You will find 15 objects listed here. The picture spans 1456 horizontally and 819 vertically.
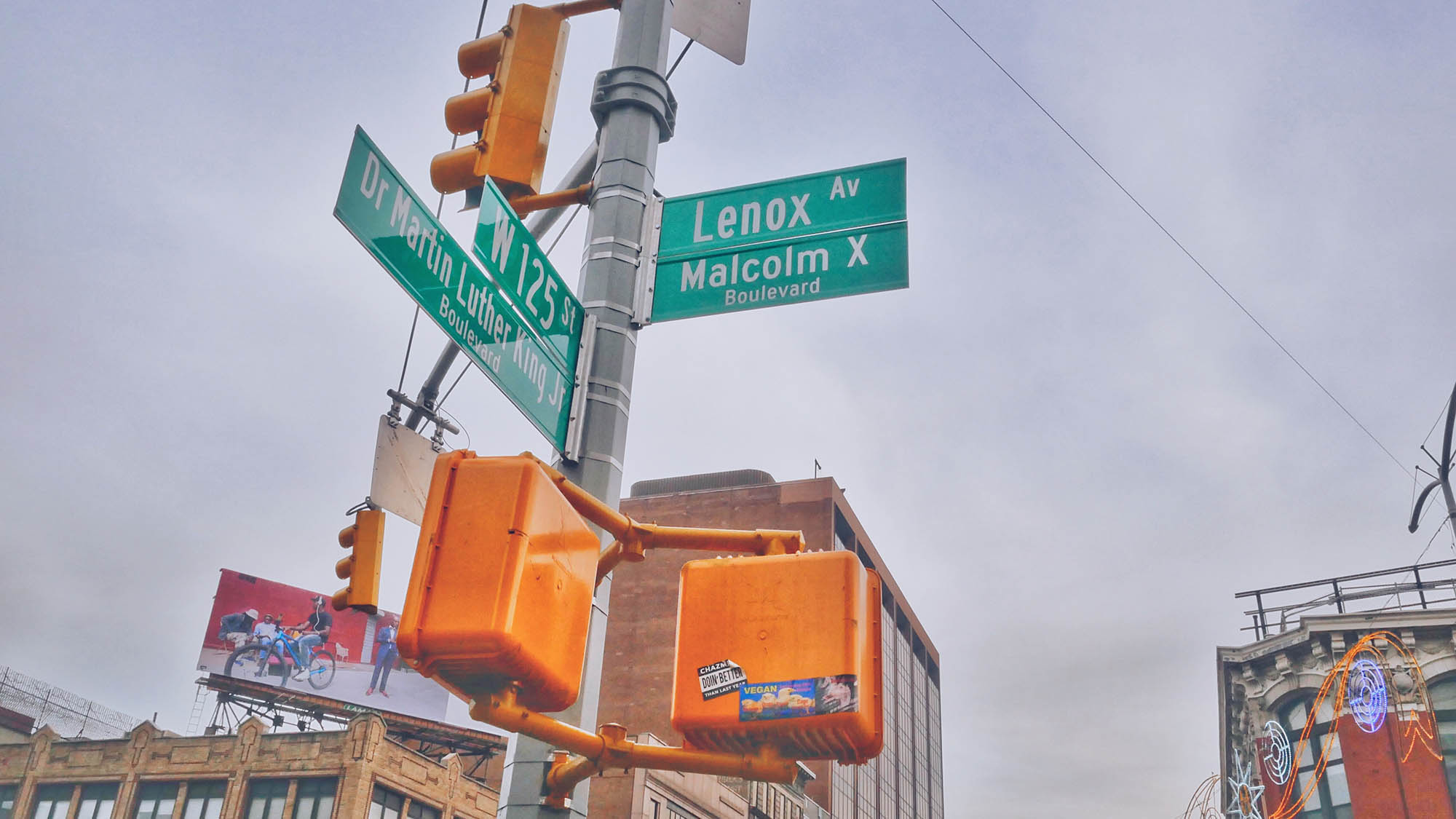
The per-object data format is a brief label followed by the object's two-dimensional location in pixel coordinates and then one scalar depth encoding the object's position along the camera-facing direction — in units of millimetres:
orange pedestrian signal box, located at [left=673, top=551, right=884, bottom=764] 3447
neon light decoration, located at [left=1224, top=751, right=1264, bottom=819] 31750
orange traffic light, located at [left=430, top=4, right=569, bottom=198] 5723
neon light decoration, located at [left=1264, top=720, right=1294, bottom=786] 31109
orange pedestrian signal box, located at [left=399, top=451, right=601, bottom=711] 2779
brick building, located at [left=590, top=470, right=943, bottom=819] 69375
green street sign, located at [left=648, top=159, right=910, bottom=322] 5625
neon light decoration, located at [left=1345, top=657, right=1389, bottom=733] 29141
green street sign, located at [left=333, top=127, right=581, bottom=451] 4180
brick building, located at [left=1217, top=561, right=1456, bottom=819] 28438
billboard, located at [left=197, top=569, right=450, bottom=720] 58000
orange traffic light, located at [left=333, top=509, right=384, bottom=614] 4906
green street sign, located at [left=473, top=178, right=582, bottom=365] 4566
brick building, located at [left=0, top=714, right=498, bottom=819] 42938
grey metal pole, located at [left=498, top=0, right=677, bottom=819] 4895
